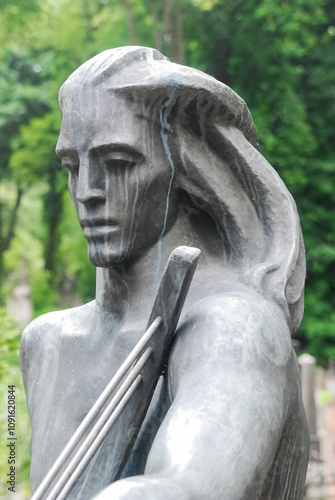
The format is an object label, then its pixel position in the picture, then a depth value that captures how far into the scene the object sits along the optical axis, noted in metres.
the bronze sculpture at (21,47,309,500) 1.88
